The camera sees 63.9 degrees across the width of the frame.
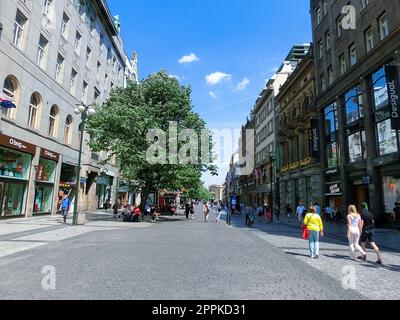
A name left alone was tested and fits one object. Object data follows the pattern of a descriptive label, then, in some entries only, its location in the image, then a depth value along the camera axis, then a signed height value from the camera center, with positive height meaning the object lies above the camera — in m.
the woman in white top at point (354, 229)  9.91 -0.45
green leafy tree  22.70 +6.14
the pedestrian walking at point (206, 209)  28.20 +0.19
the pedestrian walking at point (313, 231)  10.07 -0.54
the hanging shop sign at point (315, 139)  31.47 +7.30
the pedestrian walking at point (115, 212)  25.90 -0.24
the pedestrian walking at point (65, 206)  20.02 +0.12
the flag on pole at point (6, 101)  18.23 +5.97
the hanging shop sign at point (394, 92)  19.30 +7.54
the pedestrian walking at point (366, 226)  10.12 -0.36
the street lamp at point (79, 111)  18.82 +5.66
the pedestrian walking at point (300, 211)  23.75 +0.16
